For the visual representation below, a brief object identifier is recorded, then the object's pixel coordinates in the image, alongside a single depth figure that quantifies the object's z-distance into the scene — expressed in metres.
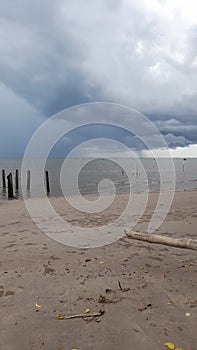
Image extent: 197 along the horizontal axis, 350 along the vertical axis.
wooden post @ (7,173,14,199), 26.80
